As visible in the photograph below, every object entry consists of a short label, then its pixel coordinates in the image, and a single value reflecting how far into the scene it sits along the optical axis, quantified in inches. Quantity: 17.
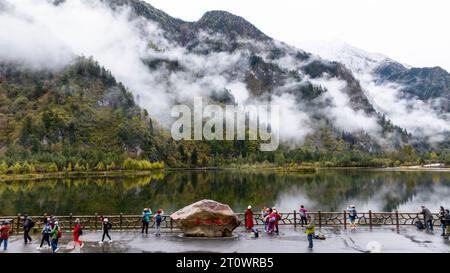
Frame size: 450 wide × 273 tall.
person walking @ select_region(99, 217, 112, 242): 1478.2
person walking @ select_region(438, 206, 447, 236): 1532.6
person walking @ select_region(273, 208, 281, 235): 1645.5
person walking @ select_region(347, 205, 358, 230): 1681.8
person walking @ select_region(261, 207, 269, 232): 1674.5
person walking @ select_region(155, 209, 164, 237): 1600.6
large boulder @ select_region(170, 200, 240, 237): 1544.0
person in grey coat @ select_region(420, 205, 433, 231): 1624.0
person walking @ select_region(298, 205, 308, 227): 1727.4
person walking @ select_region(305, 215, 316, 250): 1309.1
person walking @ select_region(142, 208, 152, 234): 1651.1
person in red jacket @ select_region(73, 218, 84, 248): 1350.9
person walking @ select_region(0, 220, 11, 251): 1337.4
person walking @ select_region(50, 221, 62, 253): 1300.4
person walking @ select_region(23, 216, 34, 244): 1489.9
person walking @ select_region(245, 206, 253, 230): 1636.3
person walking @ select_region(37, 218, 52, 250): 1394.2
